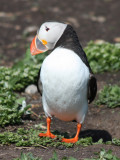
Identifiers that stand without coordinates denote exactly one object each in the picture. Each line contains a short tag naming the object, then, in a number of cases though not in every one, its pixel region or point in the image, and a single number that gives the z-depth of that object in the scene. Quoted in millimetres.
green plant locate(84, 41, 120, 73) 15266
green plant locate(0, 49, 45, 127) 10844
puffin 9039
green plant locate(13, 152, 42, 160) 7728
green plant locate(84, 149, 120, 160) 7965
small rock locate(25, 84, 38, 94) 14227
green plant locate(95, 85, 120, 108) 12805
